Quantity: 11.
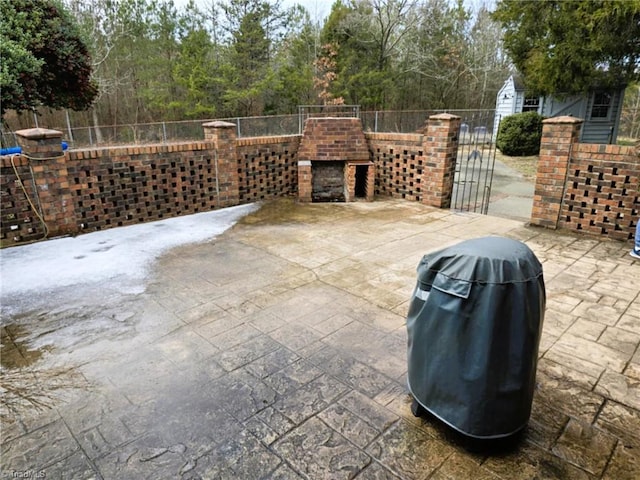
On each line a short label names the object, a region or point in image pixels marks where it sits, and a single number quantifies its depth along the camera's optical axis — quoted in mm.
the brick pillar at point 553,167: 5496
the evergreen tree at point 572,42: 10141
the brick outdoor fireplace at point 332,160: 7562
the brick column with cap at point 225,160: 6836
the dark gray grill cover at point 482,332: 1848
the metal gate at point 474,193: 7791
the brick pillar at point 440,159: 6883
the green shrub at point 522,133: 14312
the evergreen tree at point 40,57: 8391
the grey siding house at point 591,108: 13773
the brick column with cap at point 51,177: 5141
